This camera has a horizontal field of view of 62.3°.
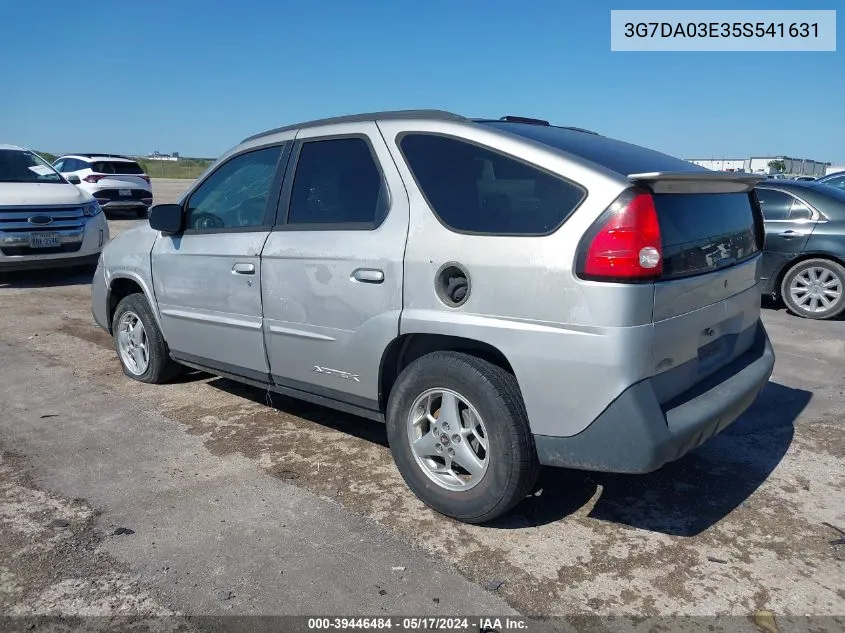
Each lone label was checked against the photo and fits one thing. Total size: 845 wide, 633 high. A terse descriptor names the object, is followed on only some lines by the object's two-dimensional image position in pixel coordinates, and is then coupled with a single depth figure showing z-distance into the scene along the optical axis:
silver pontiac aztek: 2.72
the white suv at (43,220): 9.06
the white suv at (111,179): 17.64
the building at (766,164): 46.70
